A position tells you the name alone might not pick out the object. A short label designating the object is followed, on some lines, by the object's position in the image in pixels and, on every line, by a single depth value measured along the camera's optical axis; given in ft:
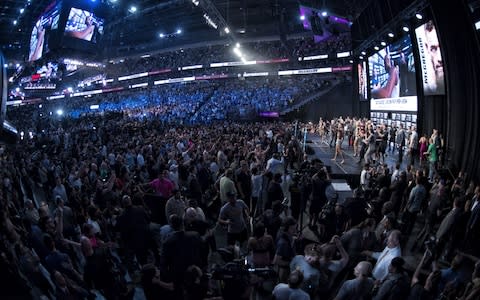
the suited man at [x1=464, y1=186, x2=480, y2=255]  20.29
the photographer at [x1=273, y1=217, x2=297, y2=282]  14.56
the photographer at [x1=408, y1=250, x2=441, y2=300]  12.07
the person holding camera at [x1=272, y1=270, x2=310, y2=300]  11.21
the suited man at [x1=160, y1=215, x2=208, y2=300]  13.98
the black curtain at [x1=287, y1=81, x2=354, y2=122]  108.99
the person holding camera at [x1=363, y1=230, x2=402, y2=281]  14.69
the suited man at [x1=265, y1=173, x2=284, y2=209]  23.99
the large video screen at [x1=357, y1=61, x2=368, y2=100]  80.42
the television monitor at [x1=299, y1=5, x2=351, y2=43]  74.04
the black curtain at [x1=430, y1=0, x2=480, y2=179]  32.81
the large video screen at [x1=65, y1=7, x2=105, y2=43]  70.85
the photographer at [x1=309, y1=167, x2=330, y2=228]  24.34
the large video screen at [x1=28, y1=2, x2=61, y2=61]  72.46
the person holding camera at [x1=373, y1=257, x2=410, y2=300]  12.06
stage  38.96
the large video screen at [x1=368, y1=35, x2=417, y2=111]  54.85
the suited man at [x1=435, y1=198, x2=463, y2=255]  20.01
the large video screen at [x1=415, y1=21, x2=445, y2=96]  40.73
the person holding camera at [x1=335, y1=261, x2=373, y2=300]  12.57
